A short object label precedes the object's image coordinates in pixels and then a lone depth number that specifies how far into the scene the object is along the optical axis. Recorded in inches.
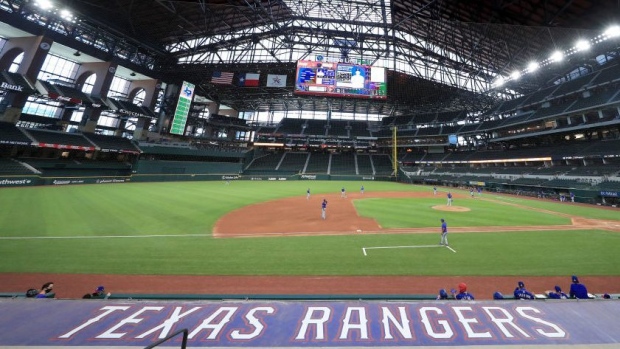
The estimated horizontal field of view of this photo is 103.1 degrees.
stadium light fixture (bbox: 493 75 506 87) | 1788.4
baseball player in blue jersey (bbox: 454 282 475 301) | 254.2
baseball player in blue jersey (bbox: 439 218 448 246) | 493.4
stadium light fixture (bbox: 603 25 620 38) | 1325.7
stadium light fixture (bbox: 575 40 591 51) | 1371.8
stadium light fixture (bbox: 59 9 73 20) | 1249.9
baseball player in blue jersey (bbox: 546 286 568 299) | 242.7
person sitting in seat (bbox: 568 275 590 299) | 259.1
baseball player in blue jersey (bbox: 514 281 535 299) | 247.0
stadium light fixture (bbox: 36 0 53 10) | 1100.9
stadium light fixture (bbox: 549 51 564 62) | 1470.7
